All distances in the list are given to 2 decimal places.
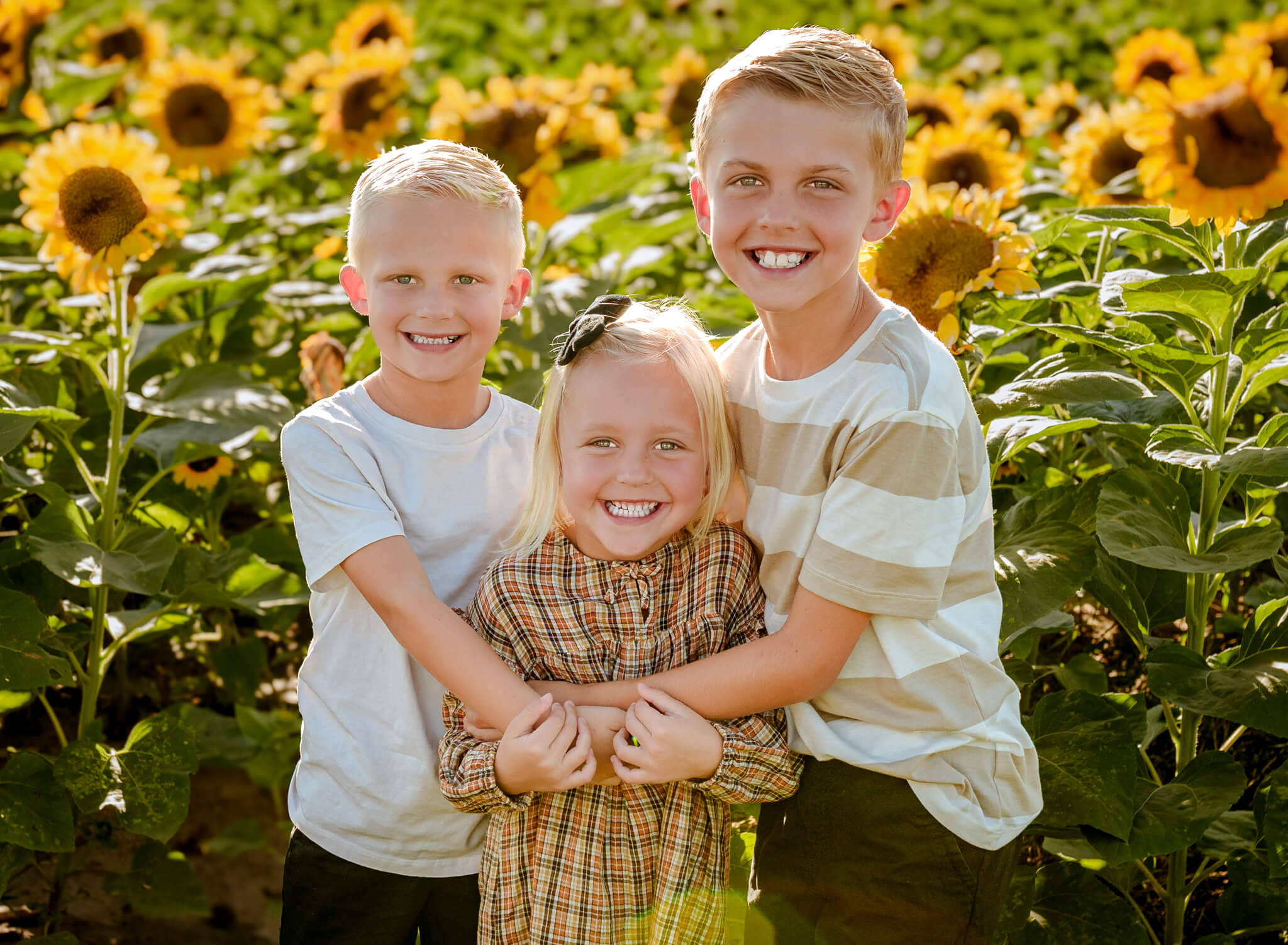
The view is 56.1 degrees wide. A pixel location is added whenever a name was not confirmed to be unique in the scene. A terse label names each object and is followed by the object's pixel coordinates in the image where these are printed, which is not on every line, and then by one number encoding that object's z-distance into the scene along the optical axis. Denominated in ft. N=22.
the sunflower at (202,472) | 9.23
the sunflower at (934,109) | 12.39
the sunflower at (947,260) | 7.03
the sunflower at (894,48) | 15.37
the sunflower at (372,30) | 15.24
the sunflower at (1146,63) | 12.56
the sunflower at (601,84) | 12.01
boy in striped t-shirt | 4.95
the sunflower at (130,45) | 16.62
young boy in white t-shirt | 5.57
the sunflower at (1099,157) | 10.04
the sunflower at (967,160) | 10.14
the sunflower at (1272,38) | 10.91
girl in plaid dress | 5.21
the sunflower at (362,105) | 12.82
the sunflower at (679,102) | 13.93
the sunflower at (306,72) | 15.84
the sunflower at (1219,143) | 7.37
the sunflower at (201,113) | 13.09
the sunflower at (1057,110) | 13.52
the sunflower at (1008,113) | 12.80
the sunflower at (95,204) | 8.45
